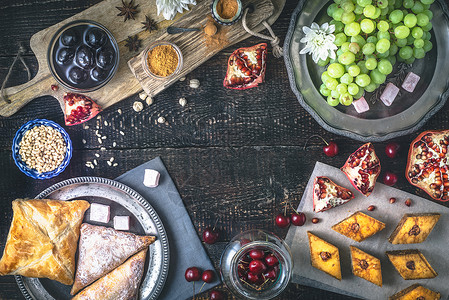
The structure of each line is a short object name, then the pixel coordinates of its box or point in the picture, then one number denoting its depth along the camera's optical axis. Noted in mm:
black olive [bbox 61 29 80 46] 722
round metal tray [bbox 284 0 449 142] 726
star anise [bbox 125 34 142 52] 754
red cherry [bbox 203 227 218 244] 756
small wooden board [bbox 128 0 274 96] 747
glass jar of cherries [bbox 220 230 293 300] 695
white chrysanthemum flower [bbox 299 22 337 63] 704
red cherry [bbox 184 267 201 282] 757
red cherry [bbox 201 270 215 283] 758
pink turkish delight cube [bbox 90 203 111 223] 763
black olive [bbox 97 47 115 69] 721
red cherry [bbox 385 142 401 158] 751
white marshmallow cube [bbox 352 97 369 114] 736
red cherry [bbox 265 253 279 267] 715
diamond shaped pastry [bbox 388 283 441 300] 756
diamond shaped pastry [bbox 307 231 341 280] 752
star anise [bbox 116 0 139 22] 746
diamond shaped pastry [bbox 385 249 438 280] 754
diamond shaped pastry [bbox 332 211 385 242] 752
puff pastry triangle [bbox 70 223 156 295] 752
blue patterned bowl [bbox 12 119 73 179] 754
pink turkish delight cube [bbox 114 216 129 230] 762
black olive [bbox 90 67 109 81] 728
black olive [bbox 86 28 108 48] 720
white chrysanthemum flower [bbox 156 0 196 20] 727
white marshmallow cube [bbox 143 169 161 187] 760
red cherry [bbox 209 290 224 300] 764
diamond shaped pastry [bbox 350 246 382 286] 753
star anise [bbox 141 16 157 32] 749
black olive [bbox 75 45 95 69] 719
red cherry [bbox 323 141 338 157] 755
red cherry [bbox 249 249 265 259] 708
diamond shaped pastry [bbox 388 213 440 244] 749
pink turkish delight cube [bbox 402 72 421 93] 729
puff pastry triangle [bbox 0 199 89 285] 740
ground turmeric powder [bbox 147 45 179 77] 738
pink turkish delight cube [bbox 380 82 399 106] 732
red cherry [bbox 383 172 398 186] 752
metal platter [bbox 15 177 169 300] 758
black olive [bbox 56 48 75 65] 726
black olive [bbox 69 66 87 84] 730
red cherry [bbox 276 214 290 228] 758
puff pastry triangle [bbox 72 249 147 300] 746
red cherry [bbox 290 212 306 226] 757
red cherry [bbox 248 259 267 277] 707
